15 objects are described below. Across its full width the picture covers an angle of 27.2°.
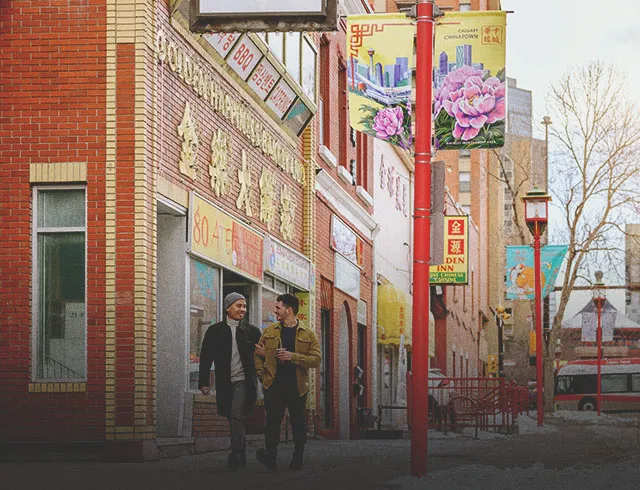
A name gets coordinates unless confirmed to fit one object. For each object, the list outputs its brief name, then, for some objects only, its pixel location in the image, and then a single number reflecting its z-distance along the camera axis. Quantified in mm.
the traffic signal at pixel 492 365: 70312
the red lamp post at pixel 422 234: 11602
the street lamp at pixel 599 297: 51188
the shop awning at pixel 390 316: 34531
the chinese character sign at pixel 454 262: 39188
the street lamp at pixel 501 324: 50531
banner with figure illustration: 37688
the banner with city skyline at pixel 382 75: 13359
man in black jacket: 12789
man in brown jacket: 12773
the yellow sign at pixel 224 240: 16484
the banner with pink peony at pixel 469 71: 13352
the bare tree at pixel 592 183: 47375
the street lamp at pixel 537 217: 32719
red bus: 70500
